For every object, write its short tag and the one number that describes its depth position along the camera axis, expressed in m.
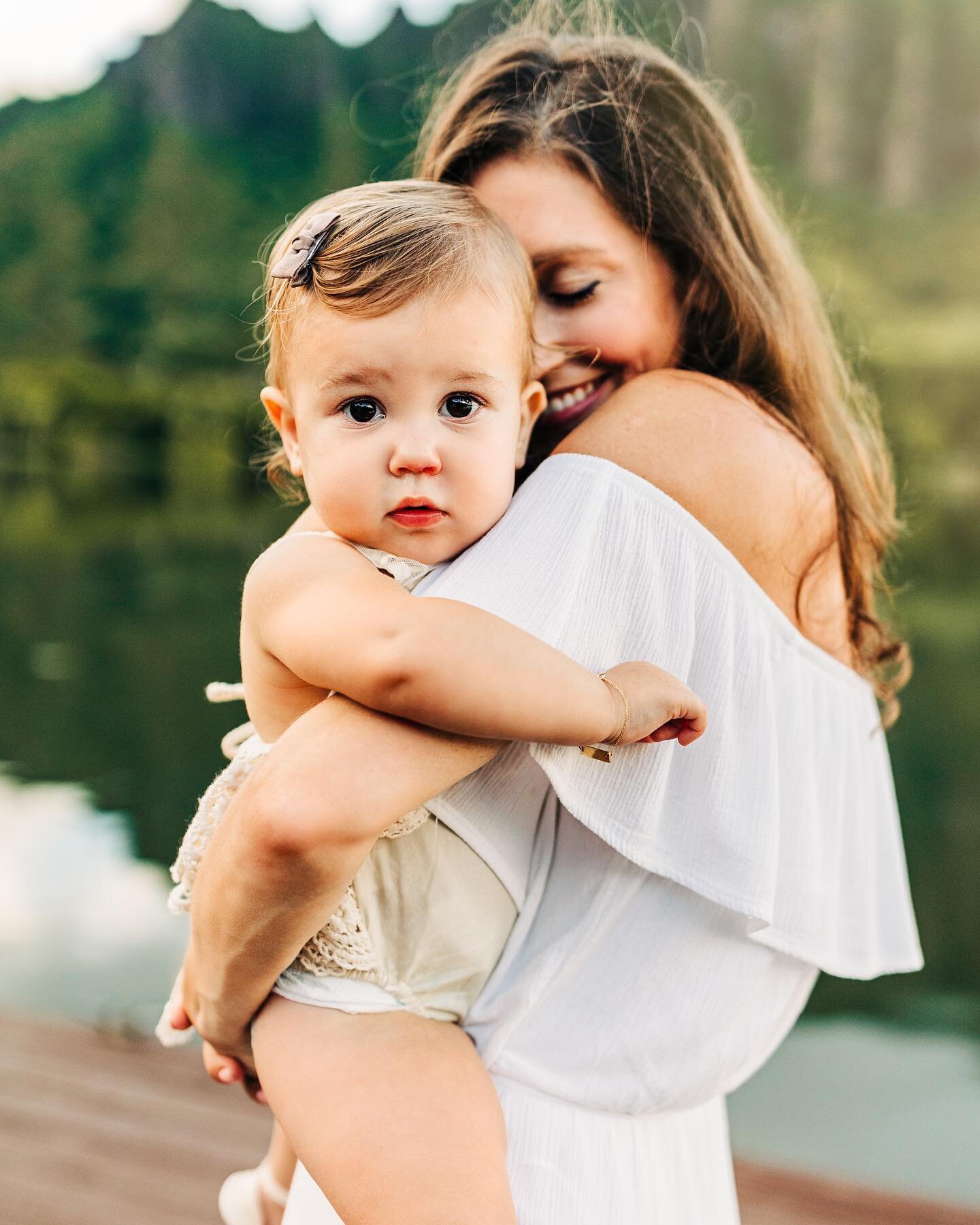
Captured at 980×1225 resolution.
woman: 0.99
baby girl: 0.95
